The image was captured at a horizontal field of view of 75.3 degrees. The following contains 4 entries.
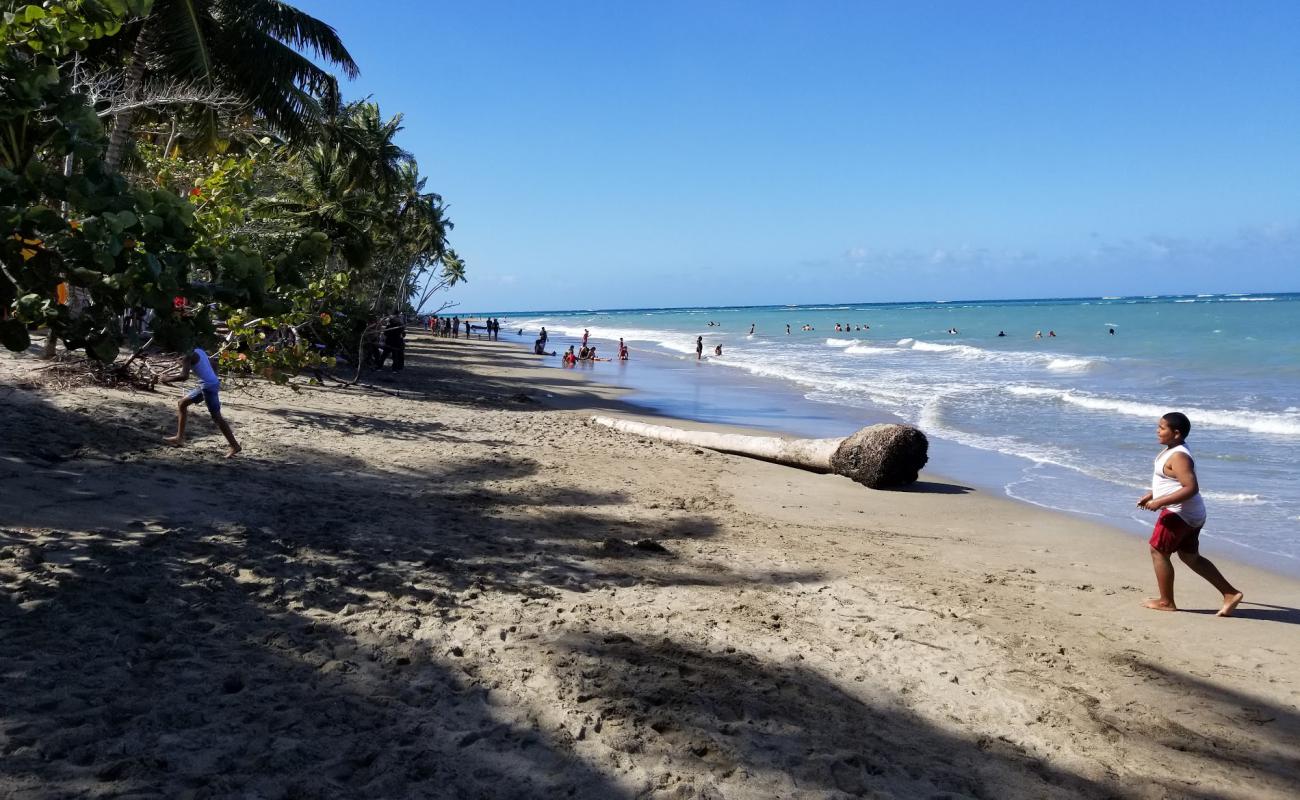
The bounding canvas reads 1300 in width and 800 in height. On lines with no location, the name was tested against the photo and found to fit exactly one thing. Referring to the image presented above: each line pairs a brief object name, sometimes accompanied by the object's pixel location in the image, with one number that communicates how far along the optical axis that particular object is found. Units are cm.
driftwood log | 1016
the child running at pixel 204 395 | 841
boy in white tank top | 558
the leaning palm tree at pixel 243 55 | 1295
